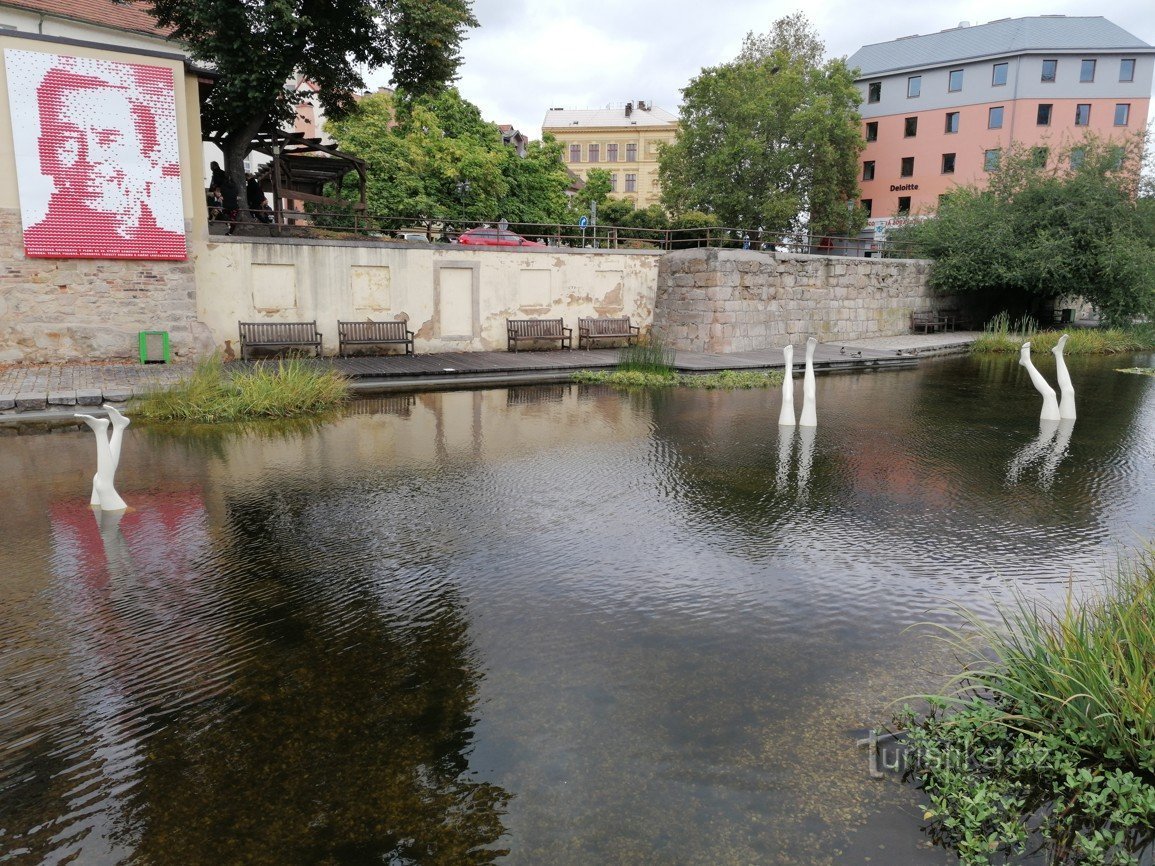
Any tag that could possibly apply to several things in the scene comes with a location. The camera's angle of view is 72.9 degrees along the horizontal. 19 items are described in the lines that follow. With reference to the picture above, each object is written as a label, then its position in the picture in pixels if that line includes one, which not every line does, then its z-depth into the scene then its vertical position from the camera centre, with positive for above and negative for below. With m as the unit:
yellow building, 72.12 +15.44
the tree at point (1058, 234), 23.59 +2.59
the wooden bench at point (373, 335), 16.77 -0.56
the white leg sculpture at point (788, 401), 10.66 -1.19
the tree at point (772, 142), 37.84 +8.47
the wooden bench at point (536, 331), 18.88 -0.49
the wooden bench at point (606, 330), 19.89 -0.47
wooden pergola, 17.02 +3.34
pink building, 43.44 +12.66
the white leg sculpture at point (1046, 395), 10.95 -1.11
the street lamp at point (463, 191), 30.34 +4.64
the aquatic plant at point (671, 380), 14.91 -1.30
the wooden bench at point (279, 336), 15.71 -0.57
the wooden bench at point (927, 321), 26.16 -0.19
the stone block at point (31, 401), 10.73 -1.31
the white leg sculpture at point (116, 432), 6.81 -1.11
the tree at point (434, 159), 30.27 +5.90
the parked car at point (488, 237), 23.35 +2.25
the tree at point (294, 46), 14.84 +5.26
